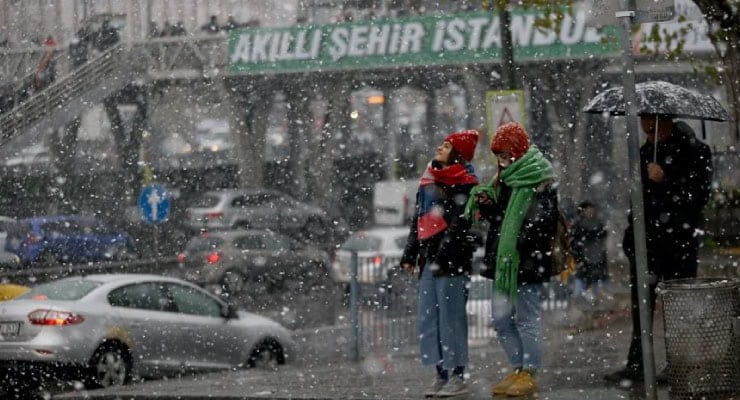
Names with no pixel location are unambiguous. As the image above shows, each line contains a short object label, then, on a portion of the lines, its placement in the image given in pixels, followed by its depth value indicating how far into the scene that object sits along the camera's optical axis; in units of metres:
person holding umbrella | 9.43
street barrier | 15.48
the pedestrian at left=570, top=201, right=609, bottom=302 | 20.75
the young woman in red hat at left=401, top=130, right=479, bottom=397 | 9.25
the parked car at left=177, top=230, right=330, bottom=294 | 27.75
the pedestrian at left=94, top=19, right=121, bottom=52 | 34.91
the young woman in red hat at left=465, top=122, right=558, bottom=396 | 8.86
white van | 38.19
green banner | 34.28
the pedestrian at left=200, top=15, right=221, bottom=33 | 37.28
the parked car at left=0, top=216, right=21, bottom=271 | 29.70
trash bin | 8.45
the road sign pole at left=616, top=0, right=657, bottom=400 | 8.02
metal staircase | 31.83
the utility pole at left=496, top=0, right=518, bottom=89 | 16.69
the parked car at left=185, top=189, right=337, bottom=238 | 35.88
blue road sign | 24.17
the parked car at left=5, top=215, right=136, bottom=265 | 31.44
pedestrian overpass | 33.75
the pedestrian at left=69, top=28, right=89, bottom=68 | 35.09
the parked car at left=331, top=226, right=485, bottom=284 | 28.05
